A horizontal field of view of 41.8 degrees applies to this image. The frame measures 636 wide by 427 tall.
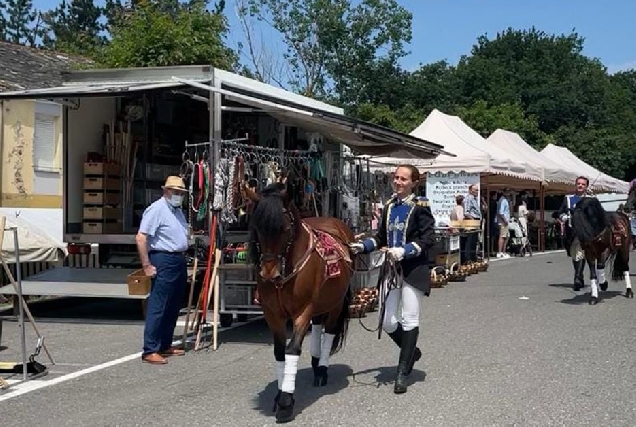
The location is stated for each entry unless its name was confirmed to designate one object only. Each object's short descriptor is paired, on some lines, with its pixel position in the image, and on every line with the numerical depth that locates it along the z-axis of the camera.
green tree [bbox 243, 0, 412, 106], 52.06
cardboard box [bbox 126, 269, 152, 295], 11.30
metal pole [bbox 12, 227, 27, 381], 7.96
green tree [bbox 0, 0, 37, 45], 66.50
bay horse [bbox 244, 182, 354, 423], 6.36
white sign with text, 20.47
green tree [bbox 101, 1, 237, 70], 21.44
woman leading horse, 7.25
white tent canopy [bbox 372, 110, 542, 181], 20.73
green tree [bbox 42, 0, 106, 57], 66.00
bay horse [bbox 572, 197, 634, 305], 12.70
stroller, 25.25
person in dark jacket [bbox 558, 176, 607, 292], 13.09
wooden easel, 7.63
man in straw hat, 8.93
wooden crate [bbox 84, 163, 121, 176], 12.70
